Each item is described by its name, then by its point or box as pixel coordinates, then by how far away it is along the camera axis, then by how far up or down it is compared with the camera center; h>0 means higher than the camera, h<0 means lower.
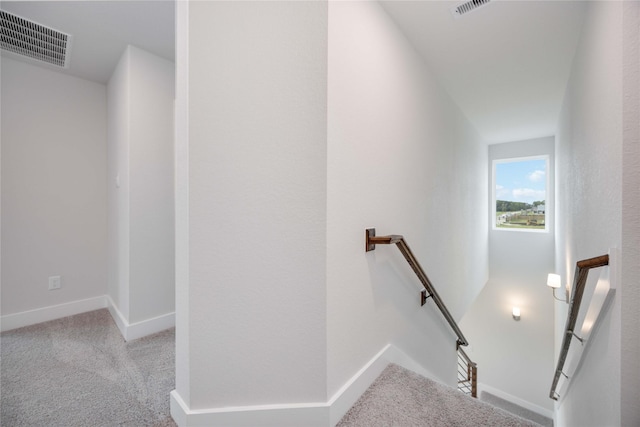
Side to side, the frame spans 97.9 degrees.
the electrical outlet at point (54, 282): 2.58 -0.67
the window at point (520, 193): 5.34 +0.35
